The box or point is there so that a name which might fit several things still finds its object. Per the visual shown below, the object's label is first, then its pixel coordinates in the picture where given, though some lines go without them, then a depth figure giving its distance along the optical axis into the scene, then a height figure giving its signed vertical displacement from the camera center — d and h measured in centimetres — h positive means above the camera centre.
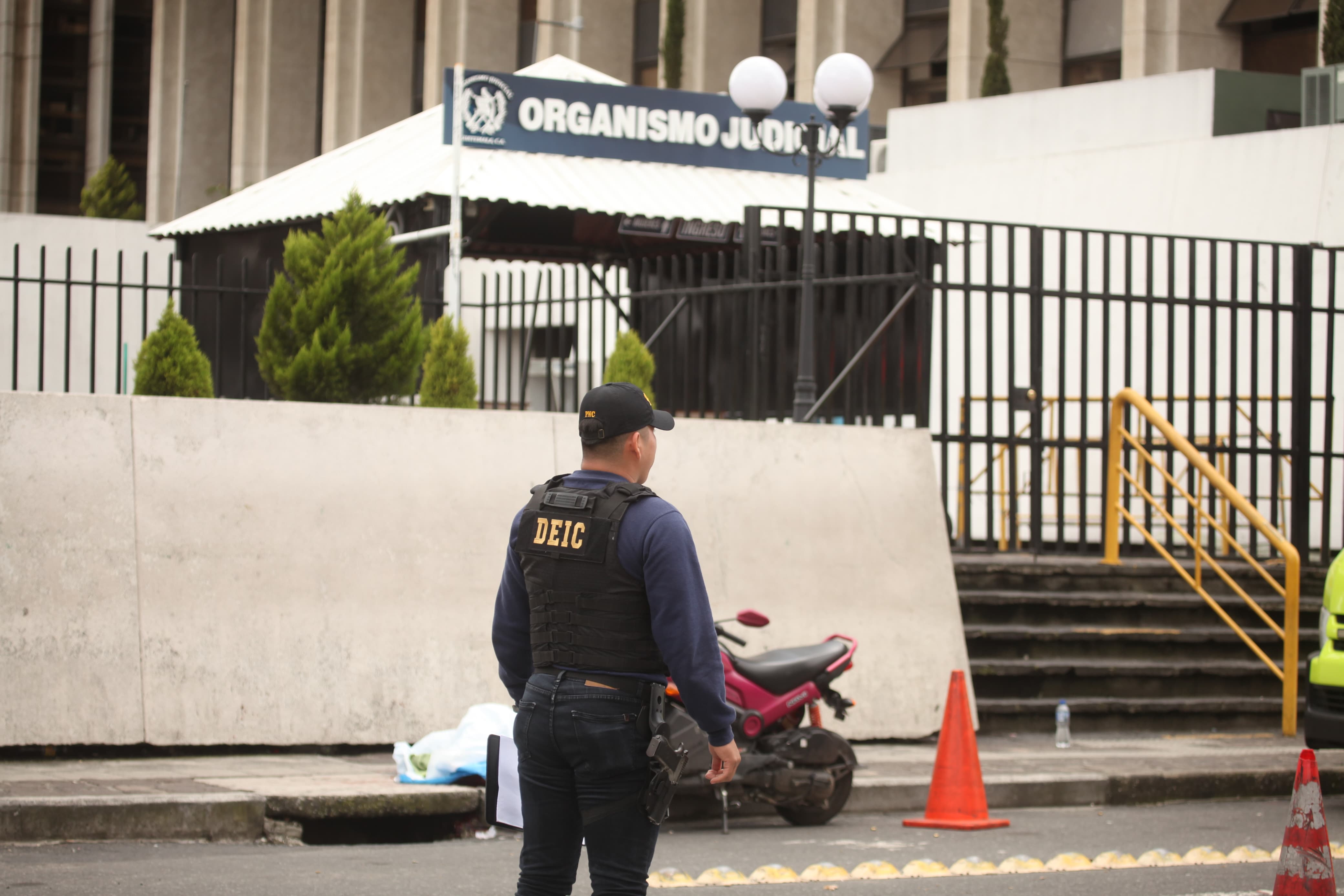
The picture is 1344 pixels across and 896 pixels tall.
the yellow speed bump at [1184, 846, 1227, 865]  1423 -189
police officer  802 -58
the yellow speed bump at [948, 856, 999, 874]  1366 -188
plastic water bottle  2002 -184
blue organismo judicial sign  3103 +307
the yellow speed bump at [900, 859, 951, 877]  1349 -187
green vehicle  1681 -128
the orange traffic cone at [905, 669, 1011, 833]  1584 -177
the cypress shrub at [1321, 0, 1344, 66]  4462 +569
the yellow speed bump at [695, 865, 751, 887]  1296 -184
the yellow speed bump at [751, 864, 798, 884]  1308 -185
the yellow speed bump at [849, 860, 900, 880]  1330 -186
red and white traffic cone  1023 -132
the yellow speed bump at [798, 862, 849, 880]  1320 -185
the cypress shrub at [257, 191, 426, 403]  2284 +71
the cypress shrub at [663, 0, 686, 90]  7056 +850
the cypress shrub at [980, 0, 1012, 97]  5772 +676
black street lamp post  2364 +261
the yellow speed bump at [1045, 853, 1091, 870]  1395 -189
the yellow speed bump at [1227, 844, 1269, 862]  1435 -189
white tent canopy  3044 +244
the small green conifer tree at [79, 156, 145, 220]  6600 +457
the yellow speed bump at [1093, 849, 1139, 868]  1407 -189
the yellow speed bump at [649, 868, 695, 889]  1287 -185
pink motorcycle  1542 -152
